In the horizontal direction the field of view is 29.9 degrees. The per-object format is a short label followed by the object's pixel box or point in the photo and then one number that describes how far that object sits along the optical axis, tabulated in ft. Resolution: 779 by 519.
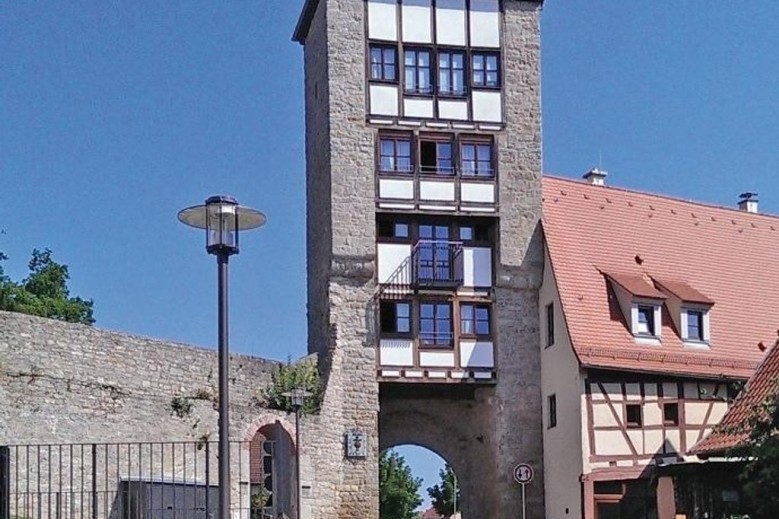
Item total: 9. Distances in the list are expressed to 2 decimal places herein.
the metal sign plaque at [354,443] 98.53
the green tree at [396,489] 162.91
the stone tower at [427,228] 99.19
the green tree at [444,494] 179.42
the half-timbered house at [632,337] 95.66
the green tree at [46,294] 139.95
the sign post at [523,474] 98.94
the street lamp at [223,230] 39.86
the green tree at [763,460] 62.39
